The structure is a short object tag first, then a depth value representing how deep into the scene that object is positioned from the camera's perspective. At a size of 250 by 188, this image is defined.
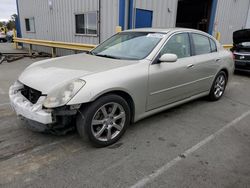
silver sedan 2.49
